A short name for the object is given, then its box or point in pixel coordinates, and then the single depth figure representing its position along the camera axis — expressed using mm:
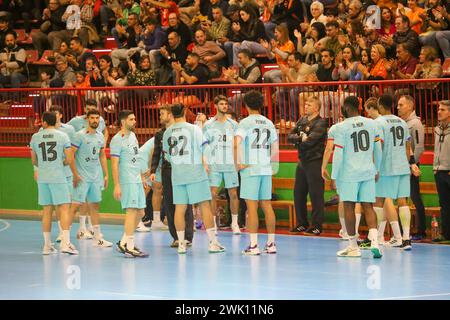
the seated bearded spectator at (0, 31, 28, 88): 22922
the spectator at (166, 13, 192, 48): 20719
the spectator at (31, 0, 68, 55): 24328
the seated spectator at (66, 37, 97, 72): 22105
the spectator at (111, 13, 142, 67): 21922
